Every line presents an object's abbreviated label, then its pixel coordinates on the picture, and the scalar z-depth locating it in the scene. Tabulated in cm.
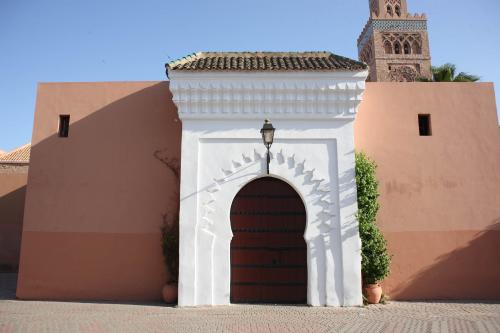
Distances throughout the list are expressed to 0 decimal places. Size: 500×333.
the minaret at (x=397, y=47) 3134
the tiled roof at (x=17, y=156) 1528
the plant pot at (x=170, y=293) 767
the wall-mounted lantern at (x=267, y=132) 716
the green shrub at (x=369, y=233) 757
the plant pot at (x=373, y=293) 754
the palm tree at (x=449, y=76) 1261
